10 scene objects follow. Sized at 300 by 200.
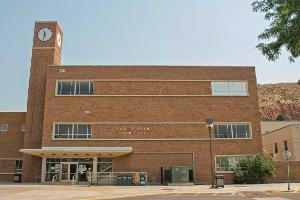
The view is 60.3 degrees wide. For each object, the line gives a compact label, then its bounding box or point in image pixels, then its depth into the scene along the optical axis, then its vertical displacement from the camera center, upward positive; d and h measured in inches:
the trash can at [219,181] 780.6 -98.1
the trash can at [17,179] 1013.8 -117.4
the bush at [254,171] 941.3 -82.4
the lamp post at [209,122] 807.9 +80.7
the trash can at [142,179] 902.0 -105.6
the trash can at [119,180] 904.9 -109.0
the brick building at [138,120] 985.8 +108.2
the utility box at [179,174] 907.3 -89.1
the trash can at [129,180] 907.3 -109.5
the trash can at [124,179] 906.5 -105.8
